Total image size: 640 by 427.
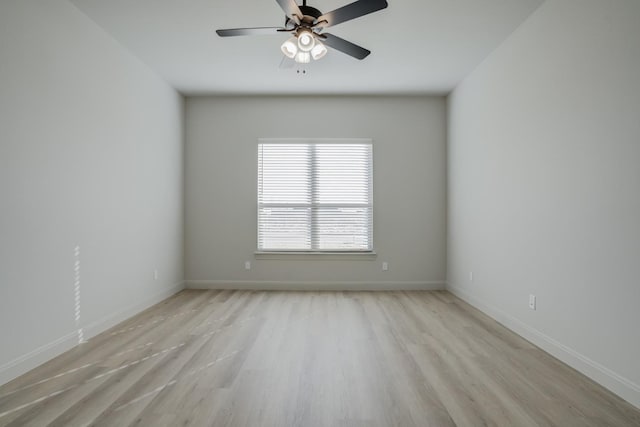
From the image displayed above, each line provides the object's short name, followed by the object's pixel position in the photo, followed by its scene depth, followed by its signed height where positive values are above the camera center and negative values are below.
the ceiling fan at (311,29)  2.39 +1.32
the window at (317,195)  5.49 +0.26
